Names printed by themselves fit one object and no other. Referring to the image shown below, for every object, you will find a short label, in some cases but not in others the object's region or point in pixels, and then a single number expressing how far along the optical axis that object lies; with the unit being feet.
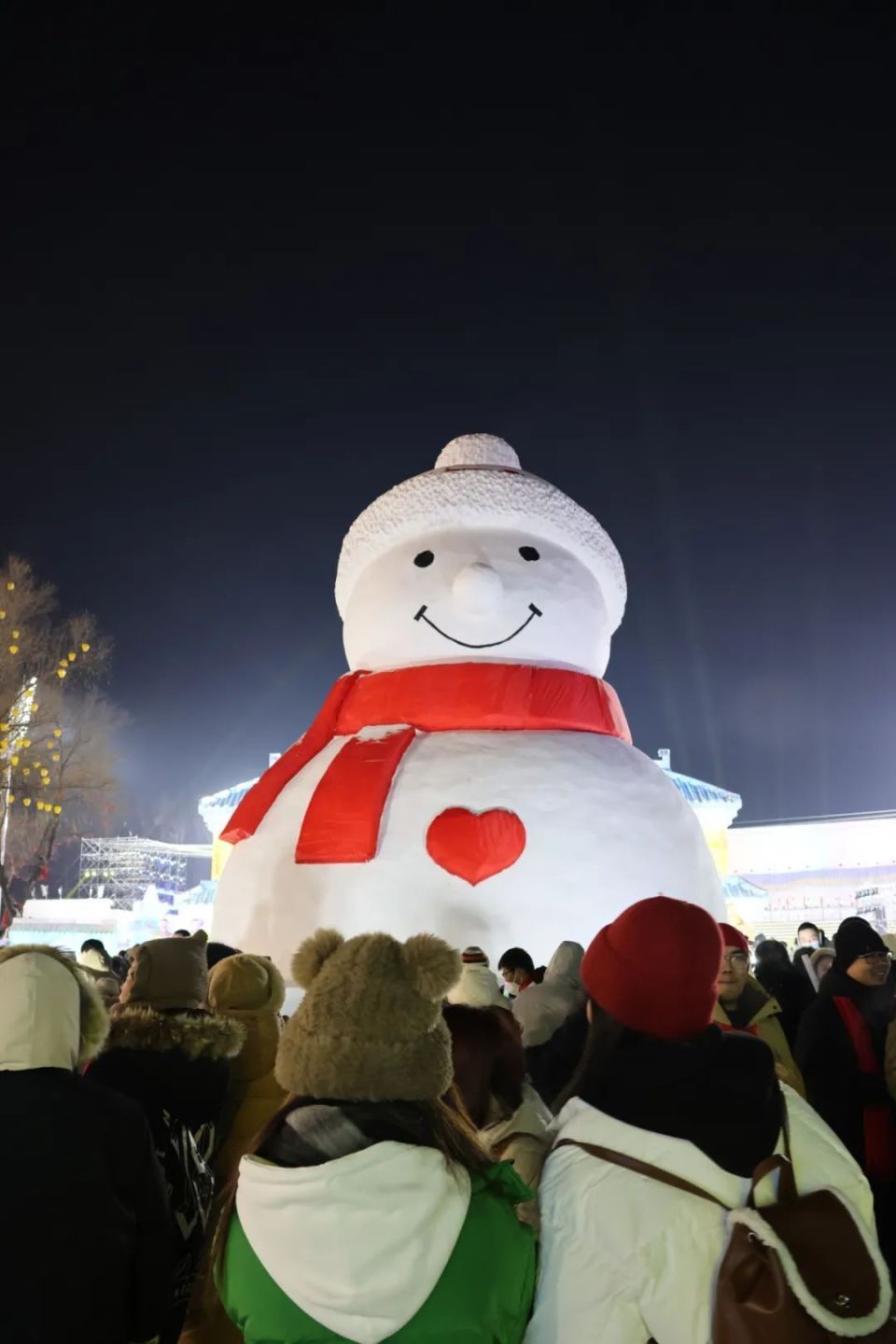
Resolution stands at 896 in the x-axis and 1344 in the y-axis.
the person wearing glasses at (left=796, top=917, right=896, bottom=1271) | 12.19
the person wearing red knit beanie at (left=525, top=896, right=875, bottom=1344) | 5.47
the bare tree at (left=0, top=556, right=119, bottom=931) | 59.62
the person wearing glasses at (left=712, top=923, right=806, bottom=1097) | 14.15
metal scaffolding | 116.26
